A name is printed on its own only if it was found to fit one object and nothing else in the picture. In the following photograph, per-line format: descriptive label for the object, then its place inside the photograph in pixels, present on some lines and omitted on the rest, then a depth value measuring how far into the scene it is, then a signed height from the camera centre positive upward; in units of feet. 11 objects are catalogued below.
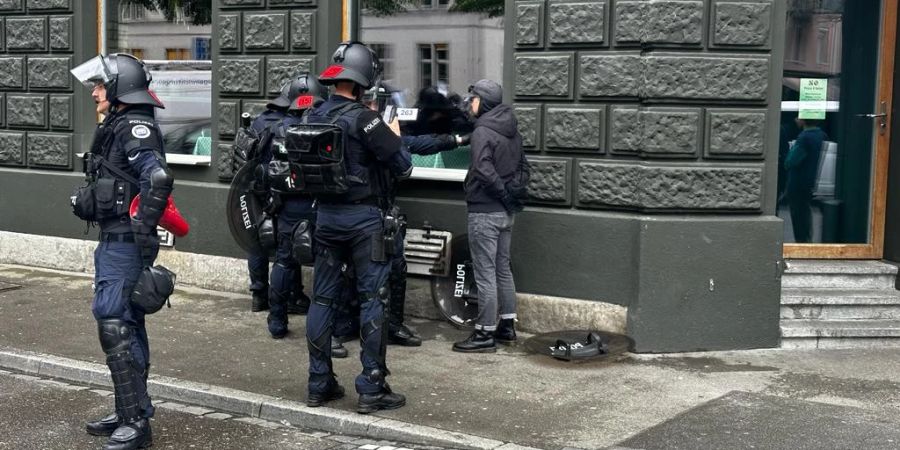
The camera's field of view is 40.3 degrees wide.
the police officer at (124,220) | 21.07 -1.88
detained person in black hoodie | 27.89 -1.87
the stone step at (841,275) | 30.19 -3.60
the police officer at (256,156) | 30.07 -1.22
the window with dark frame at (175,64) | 36.83 +1.50
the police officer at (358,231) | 22.97 -2.14
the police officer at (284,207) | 29.14 -2.19
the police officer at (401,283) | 29.01 -3.93
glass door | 30.86 +0.07
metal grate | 30.81 -3.36
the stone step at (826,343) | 28.71 -5.01
